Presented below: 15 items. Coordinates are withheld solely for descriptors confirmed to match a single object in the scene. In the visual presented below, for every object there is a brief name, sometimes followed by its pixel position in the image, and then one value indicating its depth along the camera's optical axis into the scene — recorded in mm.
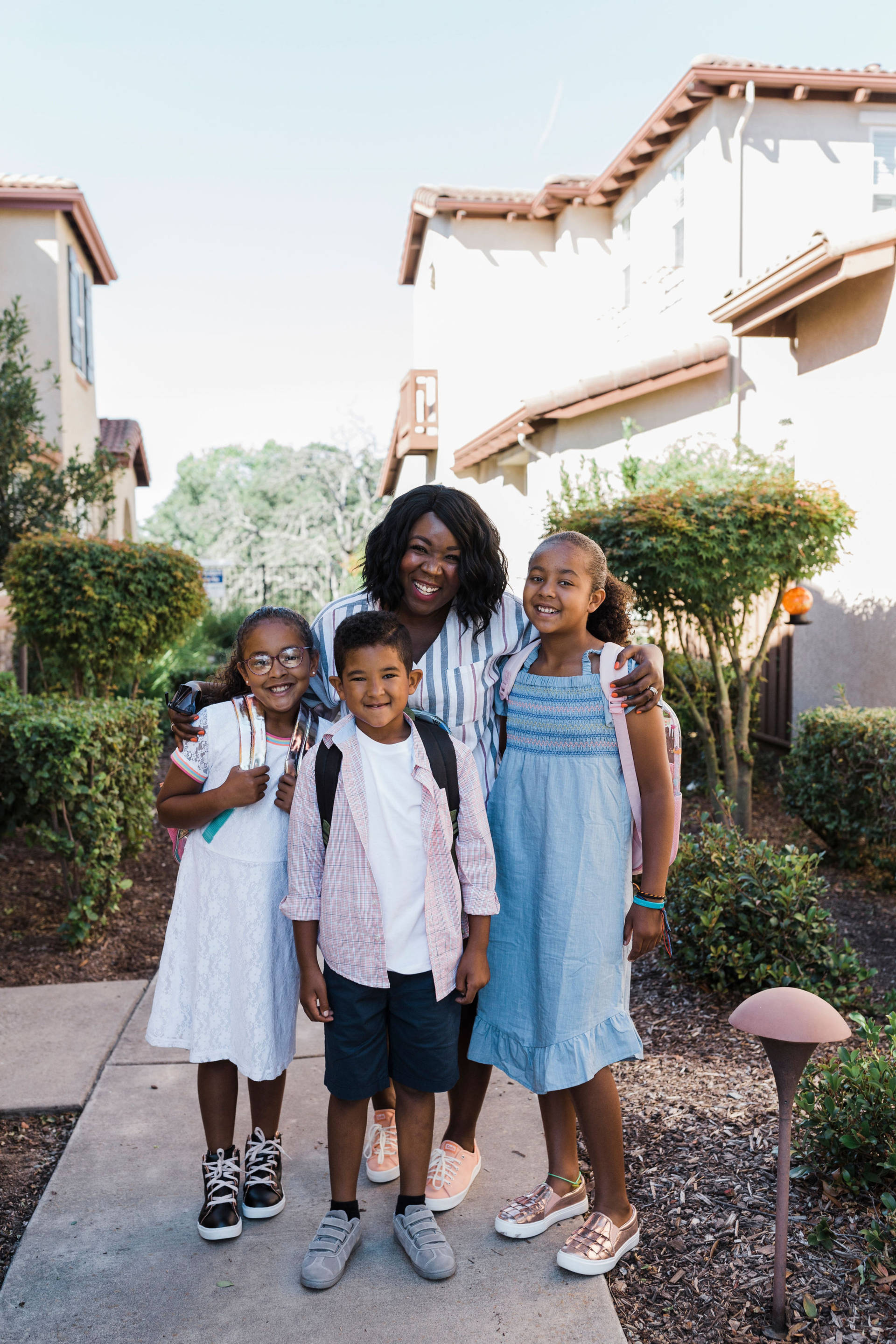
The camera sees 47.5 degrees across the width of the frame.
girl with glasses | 2572
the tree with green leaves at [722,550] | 5852
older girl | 2457
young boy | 2395
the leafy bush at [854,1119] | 2518
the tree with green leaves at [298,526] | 26672
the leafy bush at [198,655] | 11695
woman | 2633
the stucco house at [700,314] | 6895
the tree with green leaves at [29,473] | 7895
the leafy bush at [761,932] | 3816
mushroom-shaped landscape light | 2002
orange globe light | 6500
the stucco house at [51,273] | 13398
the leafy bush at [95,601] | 7234
